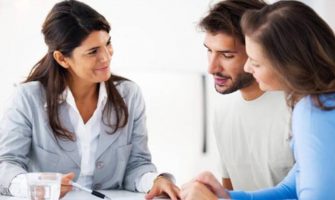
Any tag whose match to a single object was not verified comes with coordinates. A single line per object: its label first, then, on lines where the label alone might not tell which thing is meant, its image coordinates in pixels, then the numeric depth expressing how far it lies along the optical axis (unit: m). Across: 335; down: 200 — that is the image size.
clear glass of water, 2.43
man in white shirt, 2.80
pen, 2.57
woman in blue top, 2.18
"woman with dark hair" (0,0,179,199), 2.88
